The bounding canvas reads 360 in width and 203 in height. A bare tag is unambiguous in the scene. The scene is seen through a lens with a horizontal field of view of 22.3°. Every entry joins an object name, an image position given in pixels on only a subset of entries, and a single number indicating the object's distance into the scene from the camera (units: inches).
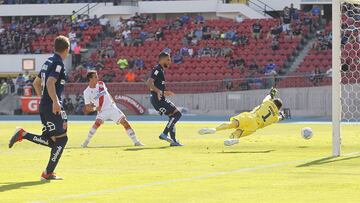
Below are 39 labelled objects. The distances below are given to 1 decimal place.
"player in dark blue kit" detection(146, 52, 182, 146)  842.8
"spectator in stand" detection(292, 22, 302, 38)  2027.6
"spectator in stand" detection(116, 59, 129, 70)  2073.1
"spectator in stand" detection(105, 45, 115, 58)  2155.5
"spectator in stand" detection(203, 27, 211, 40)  2110.0
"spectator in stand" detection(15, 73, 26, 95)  2059.5
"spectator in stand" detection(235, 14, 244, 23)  2160.2
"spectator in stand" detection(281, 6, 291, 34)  2042.3
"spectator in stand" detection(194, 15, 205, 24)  2197.3
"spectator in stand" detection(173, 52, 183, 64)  2055.7
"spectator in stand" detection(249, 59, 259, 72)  1904.5
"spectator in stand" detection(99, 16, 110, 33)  2311.8
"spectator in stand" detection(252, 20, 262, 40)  2059.5
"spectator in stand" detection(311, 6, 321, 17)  2099.4
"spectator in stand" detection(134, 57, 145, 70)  2060.8
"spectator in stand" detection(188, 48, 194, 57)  2069.6
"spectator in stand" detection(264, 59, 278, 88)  1793.8
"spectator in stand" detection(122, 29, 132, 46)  2199.8
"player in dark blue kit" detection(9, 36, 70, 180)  516.1
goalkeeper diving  788.6
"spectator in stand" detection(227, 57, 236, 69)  1957.7
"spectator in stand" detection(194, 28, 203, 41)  2126.0
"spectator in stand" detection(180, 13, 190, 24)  2226.5
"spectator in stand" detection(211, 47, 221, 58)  2034.9
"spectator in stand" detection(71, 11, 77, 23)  2368.4
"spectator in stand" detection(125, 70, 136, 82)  1980.8
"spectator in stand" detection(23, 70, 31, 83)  2127.2
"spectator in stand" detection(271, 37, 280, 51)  1982.0
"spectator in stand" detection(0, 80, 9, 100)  2084.2
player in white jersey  870.4
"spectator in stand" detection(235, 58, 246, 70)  1933.9
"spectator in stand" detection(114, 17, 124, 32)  2289.6
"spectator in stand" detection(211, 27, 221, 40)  2102.5
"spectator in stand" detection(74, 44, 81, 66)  2175.2
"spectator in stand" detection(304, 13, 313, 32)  2060.8
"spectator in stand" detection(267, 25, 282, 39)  2023.9
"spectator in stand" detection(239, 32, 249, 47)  2046.0
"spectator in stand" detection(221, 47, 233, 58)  2012.8
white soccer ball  829.2
